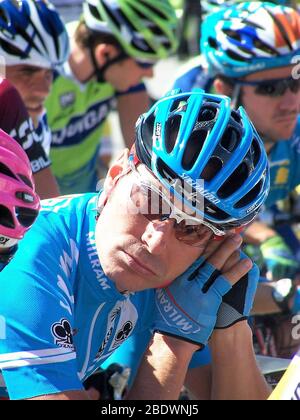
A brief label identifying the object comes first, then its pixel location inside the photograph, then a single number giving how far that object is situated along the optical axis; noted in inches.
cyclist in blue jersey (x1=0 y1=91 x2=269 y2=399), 235.6
